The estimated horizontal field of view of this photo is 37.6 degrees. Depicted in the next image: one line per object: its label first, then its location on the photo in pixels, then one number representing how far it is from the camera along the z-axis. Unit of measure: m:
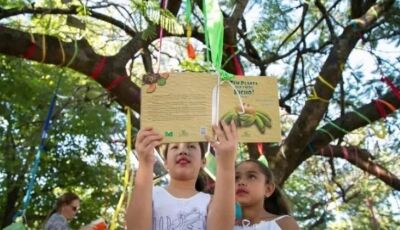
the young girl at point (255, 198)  2.32
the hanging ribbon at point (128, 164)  2.29
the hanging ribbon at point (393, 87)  4.86
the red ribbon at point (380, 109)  4.92
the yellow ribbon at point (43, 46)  3.81
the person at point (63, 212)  3.72
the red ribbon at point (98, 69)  4.11
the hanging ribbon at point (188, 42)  2.64
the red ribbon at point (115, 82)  4.24
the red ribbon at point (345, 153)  5.62
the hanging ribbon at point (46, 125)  3.32
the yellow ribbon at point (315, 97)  4.67
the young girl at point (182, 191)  1.76
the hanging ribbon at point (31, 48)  3.77
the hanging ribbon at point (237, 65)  4.93
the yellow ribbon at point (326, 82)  4.64
